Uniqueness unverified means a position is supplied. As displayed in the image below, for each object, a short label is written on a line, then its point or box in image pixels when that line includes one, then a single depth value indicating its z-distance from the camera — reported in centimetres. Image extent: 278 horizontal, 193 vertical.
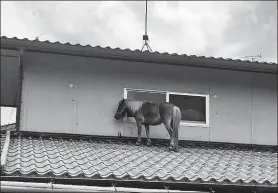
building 753
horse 889
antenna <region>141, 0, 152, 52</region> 1078
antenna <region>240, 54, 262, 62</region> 1070
